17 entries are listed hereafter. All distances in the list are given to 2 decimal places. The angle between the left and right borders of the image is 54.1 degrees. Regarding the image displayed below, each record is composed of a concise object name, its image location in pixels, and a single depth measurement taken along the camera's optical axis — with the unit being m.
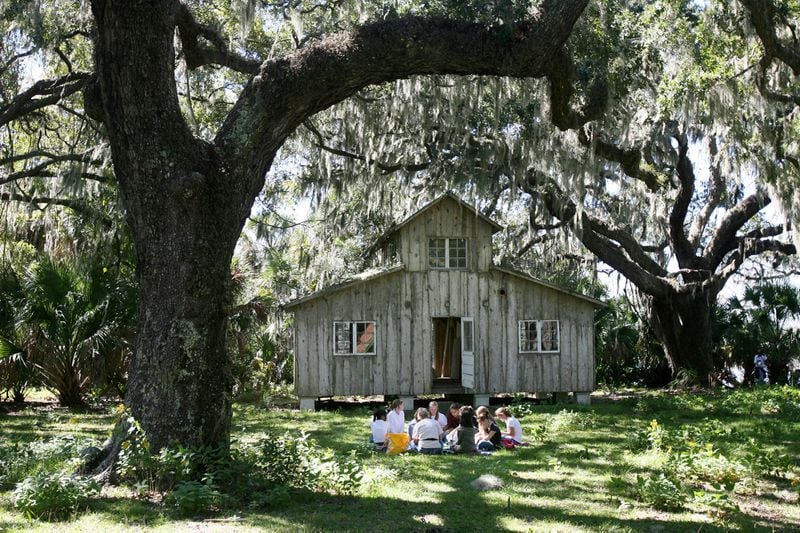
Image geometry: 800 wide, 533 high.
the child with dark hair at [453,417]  12.07
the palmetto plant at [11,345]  15.37
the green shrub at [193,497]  6.41
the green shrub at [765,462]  8.39
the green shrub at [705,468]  7.85
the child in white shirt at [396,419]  11.12
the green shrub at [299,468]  7.39
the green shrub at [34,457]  7.44
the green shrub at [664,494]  7.07
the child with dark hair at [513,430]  11.37
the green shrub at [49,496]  6.36
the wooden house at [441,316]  18.05
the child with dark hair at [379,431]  11.39
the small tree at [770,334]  22.08
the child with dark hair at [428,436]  10.92
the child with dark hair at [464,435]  11.00
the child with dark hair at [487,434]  11.10
